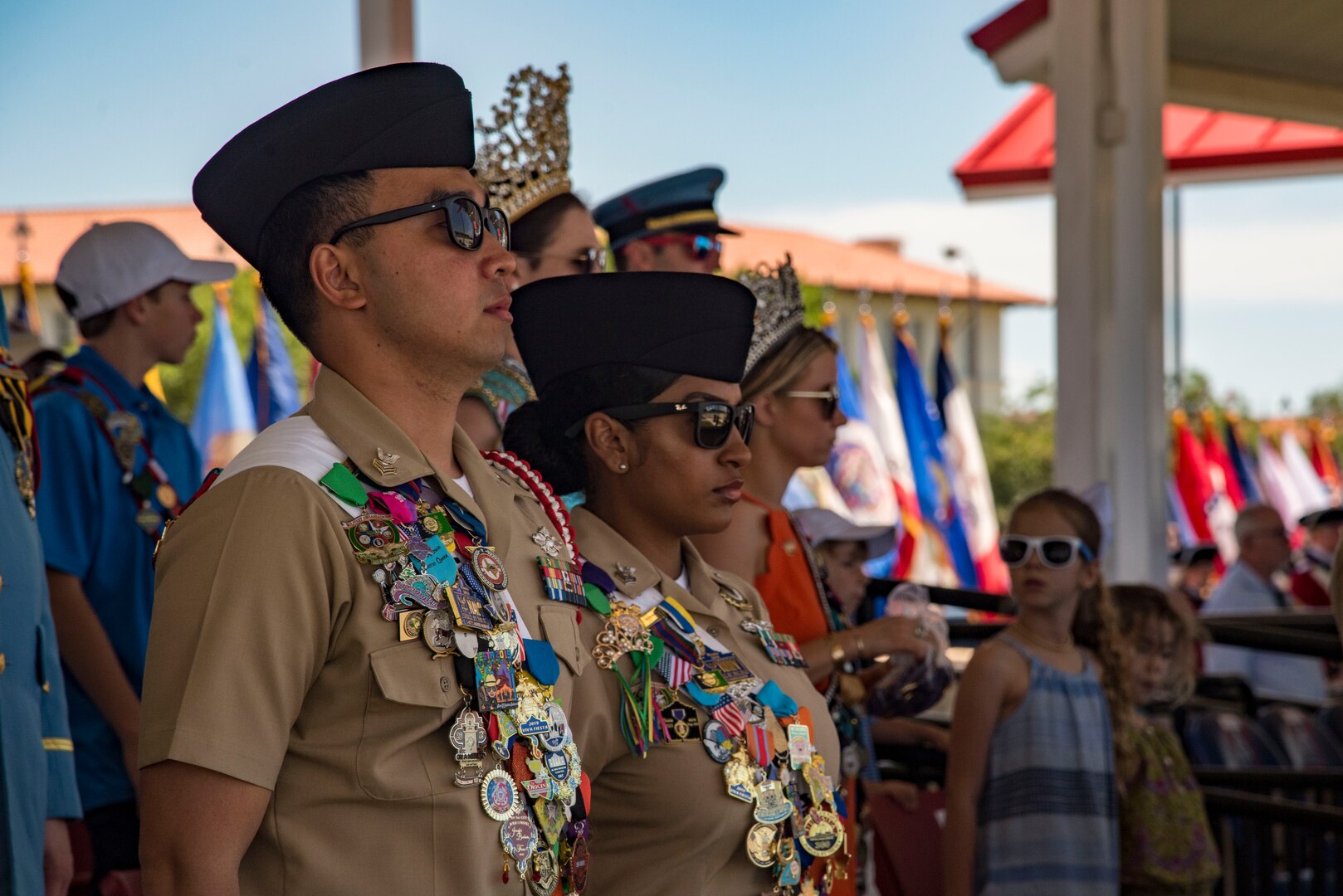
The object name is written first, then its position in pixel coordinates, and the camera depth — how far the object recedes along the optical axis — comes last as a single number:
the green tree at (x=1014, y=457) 45.50
